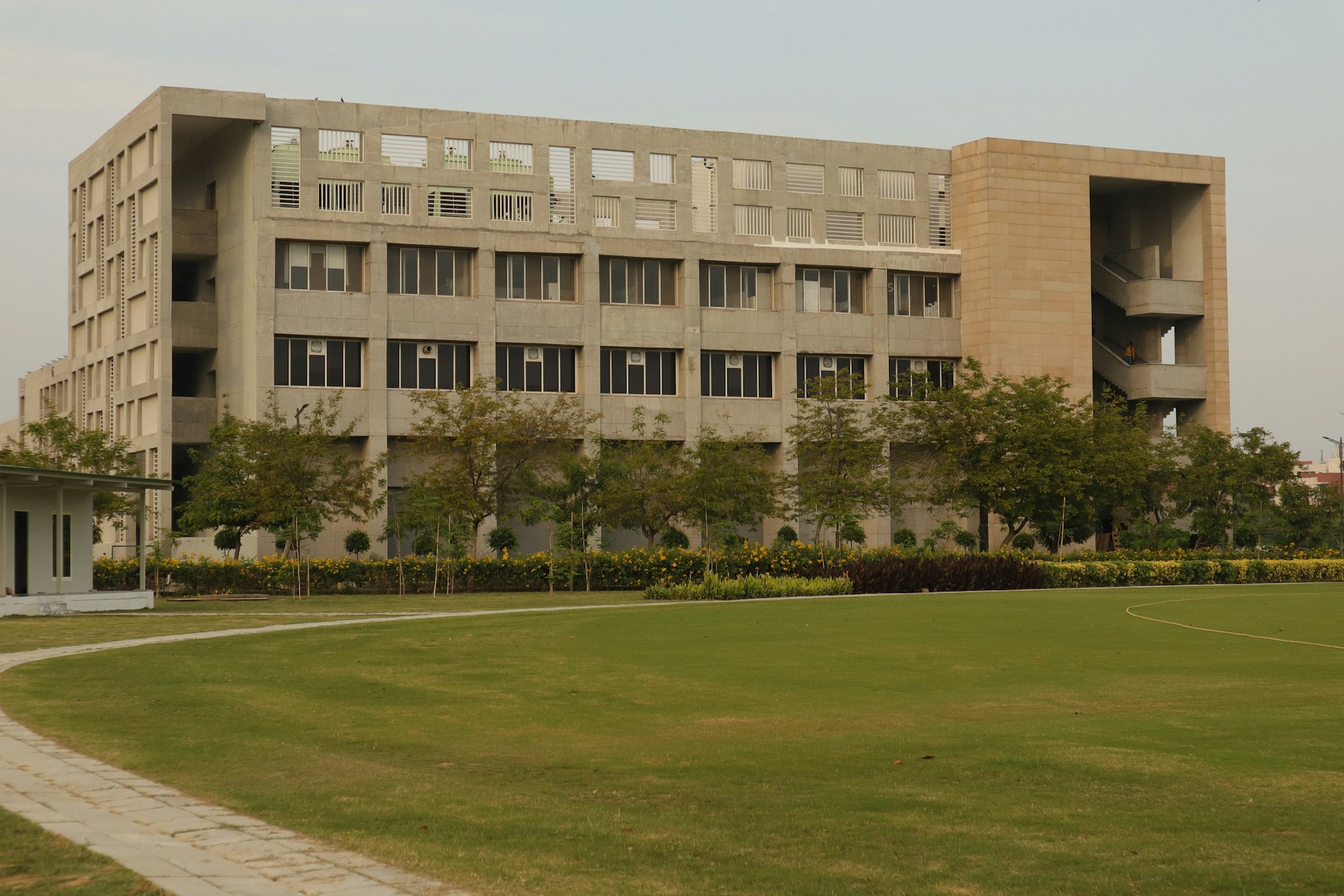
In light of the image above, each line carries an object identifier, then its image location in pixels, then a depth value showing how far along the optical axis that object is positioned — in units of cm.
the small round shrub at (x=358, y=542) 5797
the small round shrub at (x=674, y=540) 5794
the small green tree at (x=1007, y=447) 5891
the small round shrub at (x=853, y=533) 5447
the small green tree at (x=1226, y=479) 6275
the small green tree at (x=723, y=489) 5322
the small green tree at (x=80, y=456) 5384
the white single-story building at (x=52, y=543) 3400
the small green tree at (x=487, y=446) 5200
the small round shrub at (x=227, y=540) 5731
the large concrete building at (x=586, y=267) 6319
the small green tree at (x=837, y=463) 5362
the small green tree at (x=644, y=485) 5412
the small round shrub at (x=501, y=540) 5766
